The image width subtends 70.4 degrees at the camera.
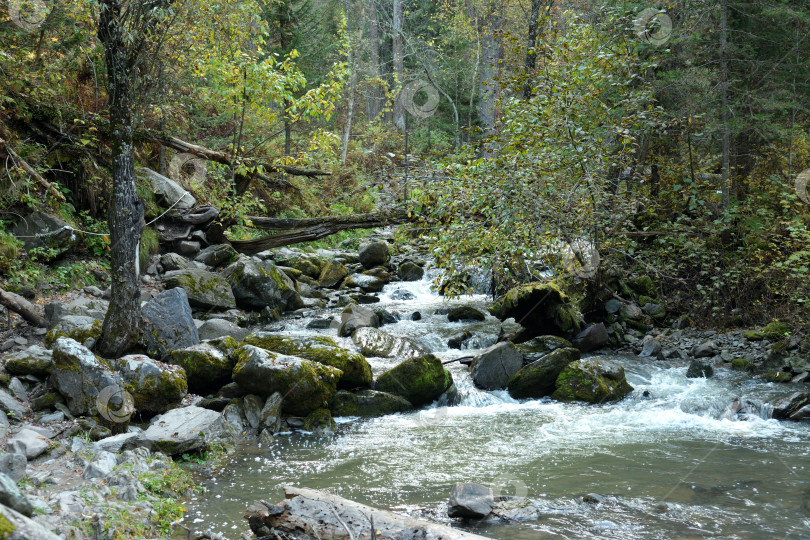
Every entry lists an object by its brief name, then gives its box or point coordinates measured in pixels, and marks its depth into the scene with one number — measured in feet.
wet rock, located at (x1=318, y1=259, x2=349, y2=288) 53.83
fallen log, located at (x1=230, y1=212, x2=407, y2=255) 50.47
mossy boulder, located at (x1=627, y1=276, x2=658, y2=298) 43.21
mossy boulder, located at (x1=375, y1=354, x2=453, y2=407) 28.58
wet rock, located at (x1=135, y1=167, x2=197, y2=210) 45.93
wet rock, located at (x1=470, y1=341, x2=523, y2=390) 30.86
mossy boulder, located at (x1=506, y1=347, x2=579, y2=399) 30.07
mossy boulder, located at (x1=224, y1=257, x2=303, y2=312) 43.52
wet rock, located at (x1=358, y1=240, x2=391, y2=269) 60.08
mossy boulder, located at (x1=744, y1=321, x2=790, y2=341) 33.96
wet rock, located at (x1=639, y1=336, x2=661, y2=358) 36.18
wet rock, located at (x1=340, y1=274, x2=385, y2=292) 53.42
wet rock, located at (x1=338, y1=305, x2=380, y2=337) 38.06
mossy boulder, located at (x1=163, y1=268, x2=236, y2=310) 39.65
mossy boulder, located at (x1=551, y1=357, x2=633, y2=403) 29.01
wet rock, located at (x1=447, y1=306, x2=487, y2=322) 43.86
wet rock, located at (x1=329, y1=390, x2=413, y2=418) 27.17
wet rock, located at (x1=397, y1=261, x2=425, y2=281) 57.41
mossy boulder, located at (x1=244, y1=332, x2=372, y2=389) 27.99
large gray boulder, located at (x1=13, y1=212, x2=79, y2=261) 34.35
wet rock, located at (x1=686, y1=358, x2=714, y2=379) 31.94
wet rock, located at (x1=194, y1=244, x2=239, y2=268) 46.94
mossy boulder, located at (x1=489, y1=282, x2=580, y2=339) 37.69
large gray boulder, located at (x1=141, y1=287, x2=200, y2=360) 27.50
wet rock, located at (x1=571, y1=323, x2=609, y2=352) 37.11
